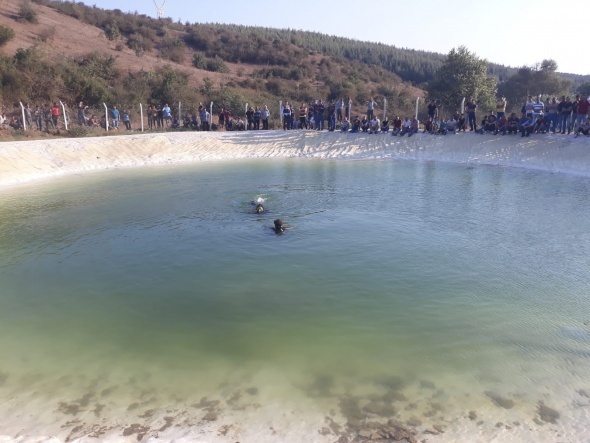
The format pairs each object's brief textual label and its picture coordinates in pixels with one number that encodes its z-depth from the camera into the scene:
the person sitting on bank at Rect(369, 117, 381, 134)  27.15
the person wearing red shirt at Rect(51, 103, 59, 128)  25.55
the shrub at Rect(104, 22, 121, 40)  51.26
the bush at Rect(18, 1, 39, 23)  45.12
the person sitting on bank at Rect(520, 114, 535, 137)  22.80
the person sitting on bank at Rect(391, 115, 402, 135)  26.55
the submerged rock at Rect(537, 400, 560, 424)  4.88
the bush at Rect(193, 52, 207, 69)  51.96
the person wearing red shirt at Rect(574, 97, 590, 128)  20.92
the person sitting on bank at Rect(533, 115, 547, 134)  22.89
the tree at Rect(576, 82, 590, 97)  48.88
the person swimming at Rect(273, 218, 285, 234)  11.07
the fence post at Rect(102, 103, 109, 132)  26.92
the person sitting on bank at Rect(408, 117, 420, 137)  26.19
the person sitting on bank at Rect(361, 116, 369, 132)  27.47
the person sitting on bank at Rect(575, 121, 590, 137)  21.00
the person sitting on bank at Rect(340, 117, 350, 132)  27.83
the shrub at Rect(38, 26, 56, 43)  41.78
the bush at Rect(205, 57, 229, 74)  51.62
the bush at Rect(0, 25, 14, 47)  35.88
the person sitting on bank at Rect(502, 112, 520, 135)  23.44
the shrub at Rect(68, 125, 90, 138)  25.36
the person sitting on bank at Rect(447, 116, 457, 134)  25.42
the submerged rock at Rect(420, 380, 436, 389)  5.41
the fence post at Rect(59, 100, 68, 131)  25.62
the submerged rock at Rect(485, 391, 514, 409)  5.11
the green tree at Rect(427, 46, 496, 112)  33.56
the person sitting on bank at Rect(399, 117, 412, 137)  26.23
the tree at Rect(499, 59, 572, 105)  48.50
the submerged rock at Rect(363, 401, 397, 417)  5.00
